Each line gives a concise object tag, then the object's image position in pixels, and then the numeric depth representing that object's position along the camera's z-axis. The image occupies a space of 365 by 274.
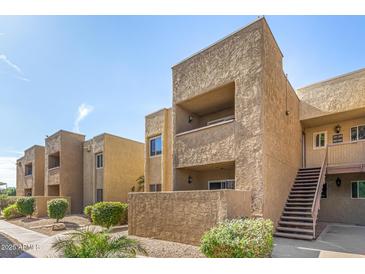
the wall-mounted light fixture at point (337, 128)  14.33
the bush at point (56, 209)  16.81
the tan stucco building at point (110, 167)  20.30
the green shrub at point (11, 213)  22.47
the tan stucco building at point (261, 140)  9.91
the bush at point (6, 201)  27.36
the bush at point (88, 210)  16.77
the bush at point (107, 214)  13.52
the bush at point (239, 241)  5.99
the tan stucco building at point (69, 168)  22.67
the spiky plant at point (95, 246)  5.63
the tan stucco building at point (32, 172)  28.31
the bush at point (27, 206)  20.44
